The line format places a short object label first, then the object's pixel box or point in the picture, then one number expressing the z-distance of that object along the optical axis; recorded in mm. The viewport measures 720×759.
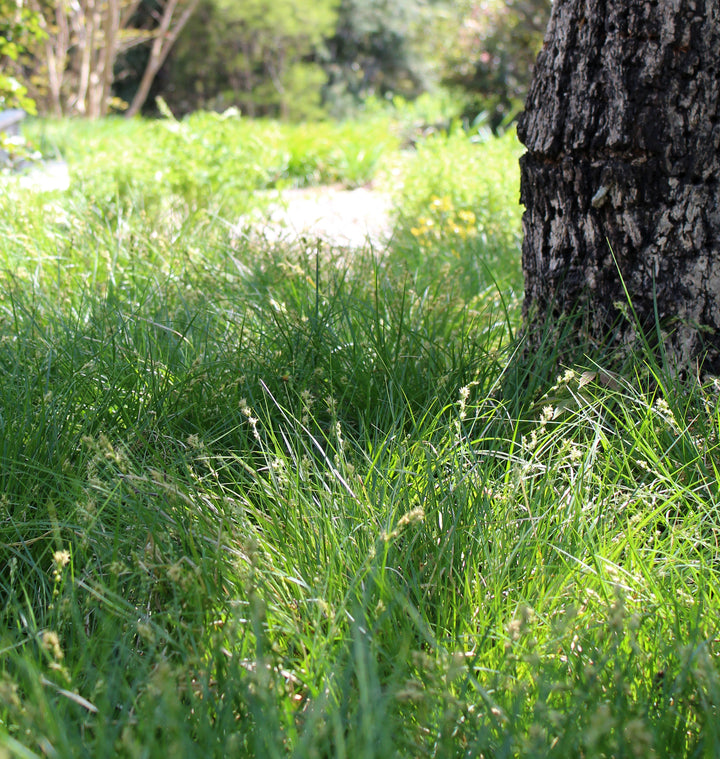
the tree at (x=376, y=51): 20734
